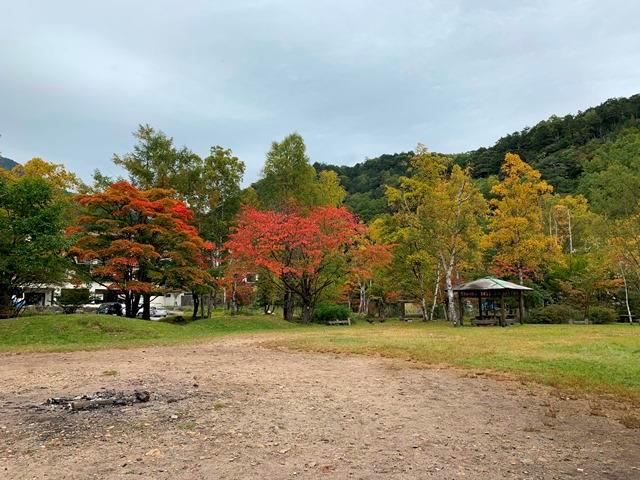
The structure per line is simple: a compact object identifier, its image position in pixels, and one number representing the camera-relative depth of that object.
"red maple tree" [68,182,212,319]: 21.08
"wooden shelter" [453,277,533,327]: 22.70
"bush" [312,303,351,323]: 26.75
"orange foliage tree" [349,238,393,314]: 24.80
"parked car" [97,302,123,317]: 31.55
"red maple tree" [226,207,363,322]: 22.98
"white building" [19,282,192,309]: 27.30
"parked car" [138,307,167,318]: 34.92
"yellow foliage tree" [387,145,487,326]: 24.45
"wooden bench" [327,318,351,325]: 26.33
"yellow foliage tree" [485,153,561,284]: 26.91
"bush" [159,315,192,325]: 25.33
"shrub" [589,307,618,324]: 24.22
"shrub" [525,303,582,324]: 24.63
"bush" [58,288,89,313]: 30.04
